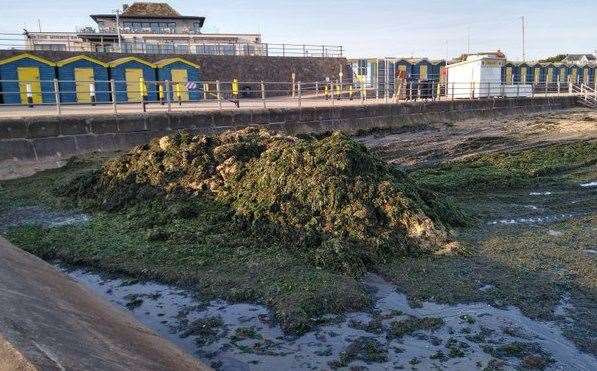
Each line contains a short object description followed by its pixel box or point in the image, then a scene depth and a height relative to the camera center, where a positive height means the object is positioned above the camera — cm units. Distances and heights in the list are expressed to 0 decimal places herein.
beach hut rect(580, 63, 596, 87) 4723 +182
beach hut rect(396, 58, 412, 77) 3569 +233
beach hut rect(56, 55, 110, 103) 2286 +161
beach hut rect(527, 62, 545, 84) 4356 +182
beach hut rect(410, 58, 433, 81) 3725 +218
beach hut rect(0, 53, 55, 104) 2150 +156
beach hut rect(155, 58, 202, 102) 2553 +170
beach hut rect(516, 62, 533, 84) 4266 +181
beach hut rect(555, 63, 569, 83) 4516 +198
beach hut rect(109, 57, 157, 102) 2441 +160
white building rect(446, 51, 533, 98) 2994 +105
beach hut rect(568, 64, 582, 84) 4625 +191
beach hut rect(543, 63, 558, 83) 4472 +198
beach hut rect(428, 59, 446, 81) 3812 +200
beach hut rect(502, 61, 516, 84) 4159 +189
